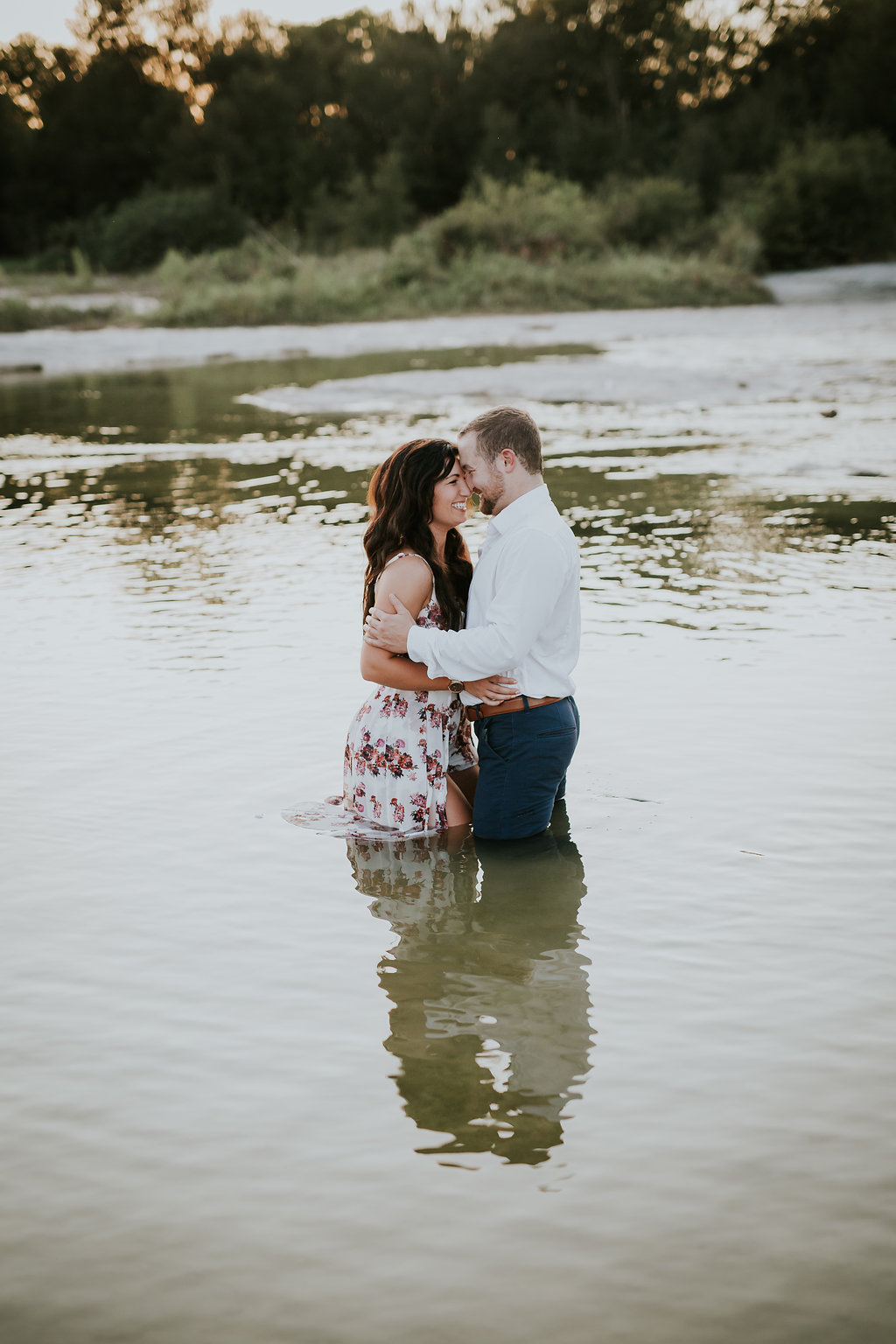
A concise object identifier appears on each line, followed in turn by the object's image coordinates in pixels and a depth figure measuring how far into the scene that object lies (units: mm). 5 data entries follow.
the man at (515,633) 4348
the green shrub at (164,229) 47062
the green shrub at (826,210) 37188
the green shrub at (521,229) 35562
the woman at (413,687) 4582
